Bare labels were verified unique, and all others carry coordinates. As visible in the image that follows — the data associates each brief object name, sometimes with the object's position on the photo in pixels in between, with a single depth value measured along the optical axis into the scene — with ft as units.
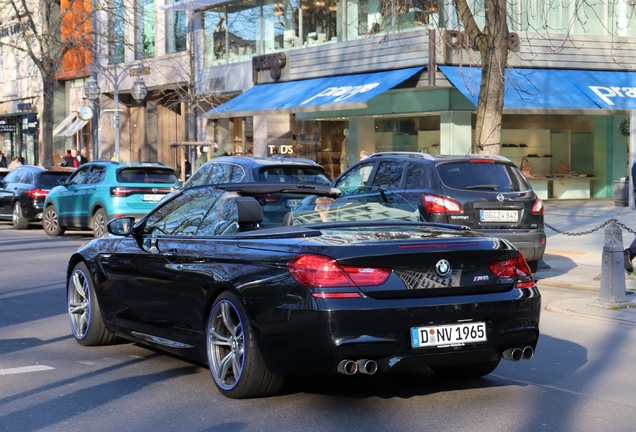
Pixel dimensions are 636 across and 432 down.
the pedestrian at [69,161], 121.80
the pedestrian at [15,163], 130.25
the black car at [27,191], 77.82
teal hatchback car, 65.62
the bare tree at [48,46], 115.85
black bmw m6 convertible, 19.10
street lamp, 110.63
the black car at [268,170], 50.08
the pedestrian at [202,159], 94.77
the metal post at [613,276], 35.42
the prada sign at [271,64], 103.30
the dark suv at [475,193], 41.45
